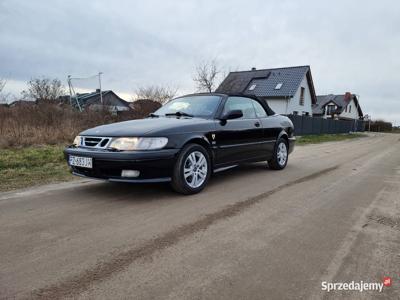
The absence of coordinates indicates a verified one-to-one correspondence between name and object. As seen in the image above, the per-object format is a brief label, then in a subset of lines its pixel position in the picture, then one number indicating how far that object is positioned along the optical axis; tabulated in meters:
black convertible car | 3.92
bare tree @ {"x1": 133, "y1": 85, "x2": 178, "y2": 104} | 27.52
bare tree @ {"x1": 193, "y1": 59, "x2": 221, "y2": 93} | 31.28
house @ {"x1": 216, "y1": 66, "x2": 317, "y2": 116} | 30.17
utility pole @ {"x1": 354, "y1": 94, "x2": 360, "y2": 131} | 47.45
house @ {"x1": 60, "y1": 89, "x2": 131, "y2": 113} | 14.43
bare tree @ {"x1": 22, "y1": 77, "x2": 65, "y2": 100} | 19.84
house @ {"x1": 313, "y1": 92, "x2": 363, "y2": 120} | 55.07
